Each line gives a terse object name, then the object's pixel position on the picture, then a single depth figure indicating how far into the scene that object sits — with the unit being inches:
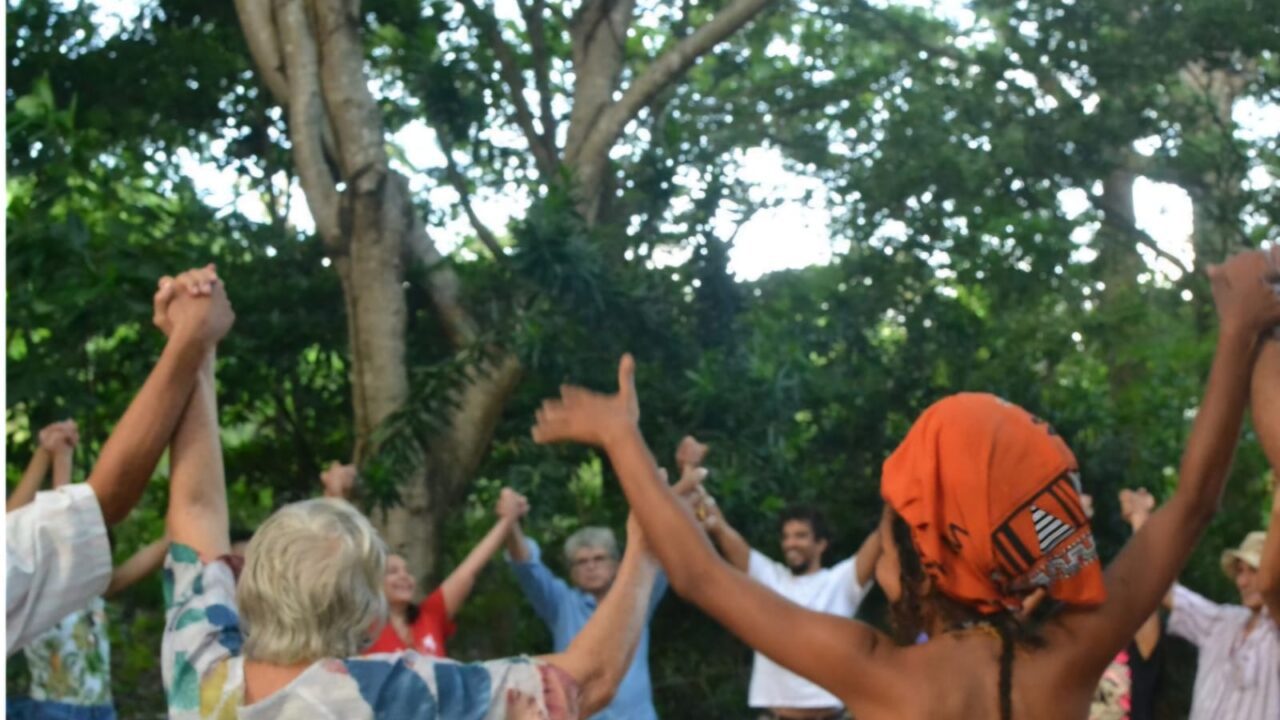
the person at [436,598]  198.8
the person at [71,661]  193.8
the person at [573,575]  233.3
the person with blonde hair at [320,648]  84.9
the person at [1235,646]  188.4
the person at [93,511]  83.9
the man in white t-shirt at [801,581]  228.5
